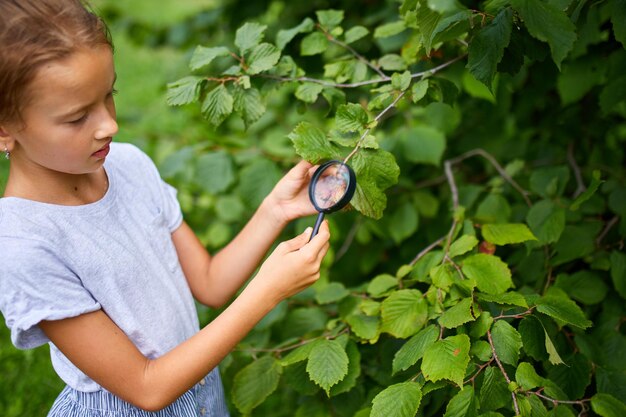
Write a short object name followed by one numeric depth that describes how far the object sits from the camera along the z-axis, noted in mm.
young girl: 1310
